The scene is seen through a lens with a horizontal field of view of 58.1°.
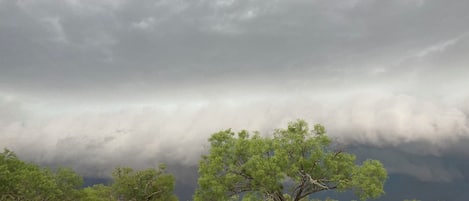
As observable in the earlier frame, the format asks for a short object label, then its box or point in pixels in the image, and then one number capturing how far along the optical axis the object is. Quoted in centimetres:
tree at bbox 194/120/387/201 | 4441
